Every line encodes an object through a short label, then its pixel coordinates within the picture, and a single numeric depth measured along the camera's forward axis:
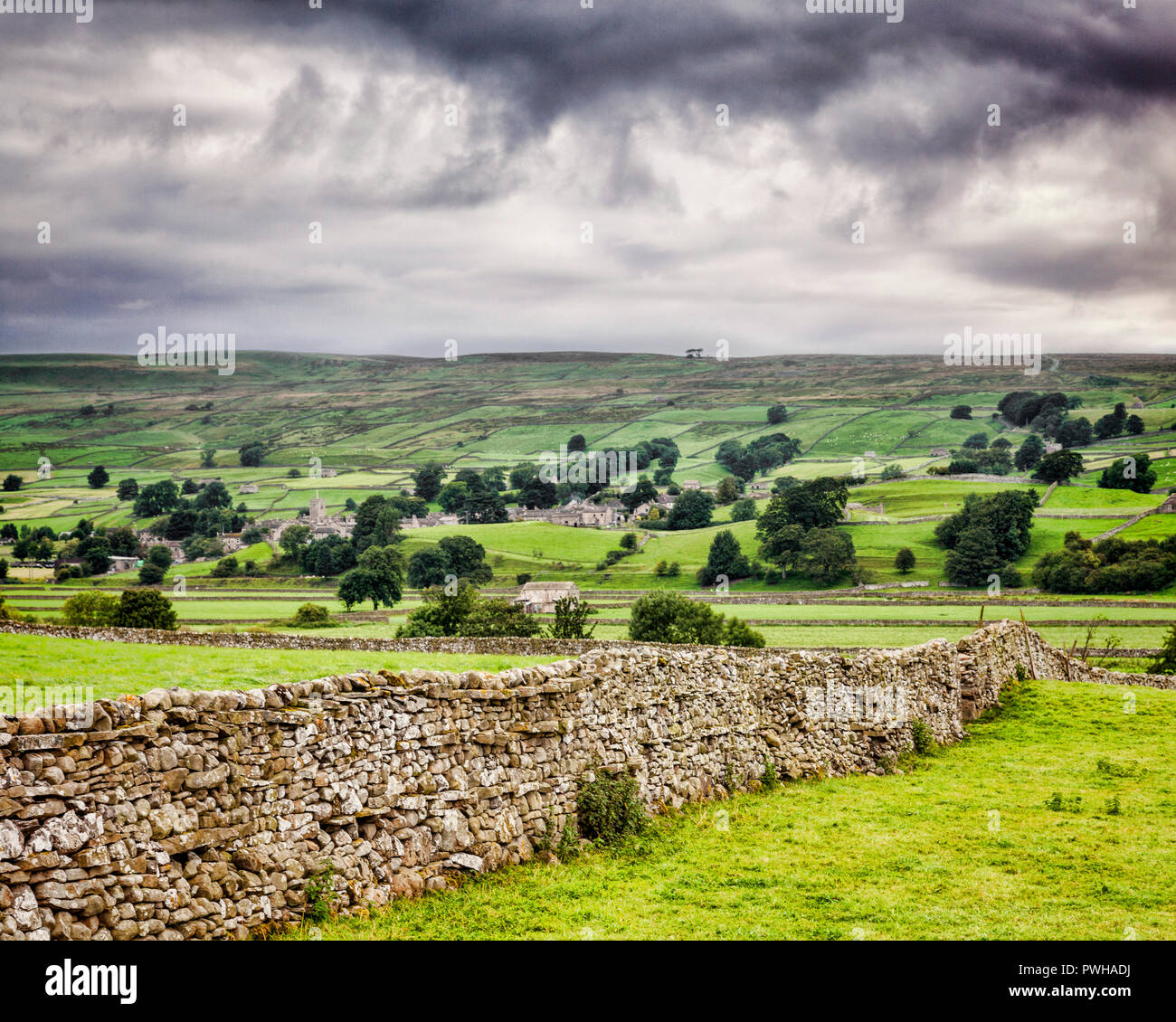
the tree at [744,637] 61.03
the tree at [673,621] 62.75
